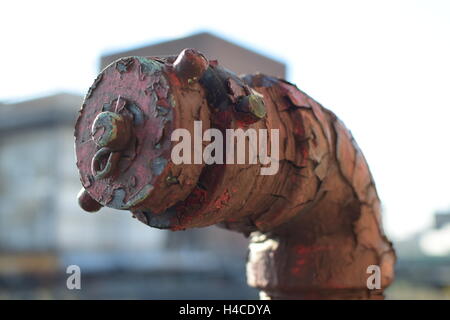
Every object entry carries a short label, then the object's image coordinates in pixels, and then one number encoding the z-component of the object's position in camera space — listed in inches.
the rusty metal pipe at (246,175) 21.2
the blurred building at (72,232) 302.5
